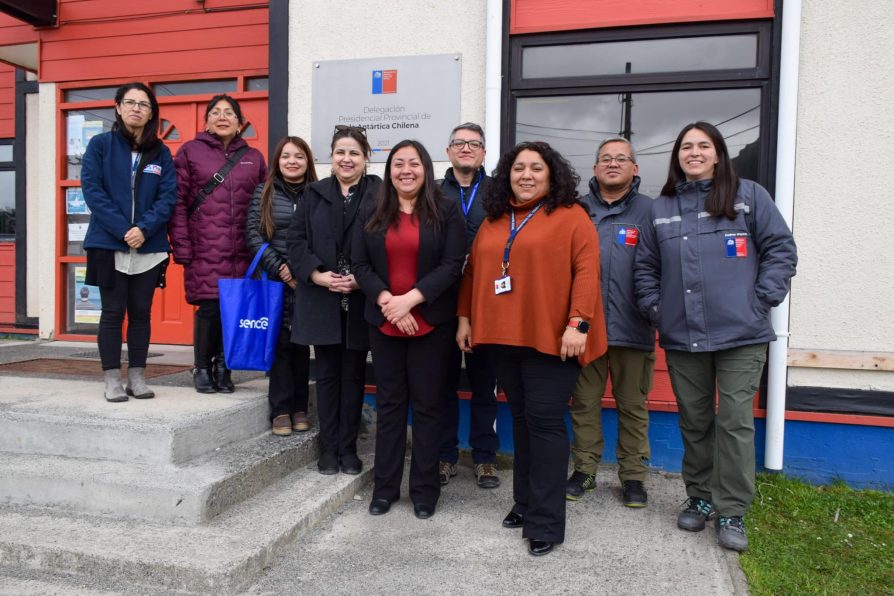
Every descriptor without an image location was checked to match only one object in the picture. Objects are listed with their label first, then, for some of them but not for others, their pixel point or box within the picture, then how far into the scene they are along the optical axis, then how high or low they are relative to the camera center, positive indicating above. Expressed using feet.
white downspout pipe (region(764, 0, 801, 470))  12.15 +1.70
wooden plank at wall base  12.18 -1.76
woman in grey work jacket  9.52 -0.50
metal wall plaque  14.05 +3.70
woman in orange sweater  8.91 -0.57
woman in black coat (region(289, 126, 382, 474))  10.74 +0.07
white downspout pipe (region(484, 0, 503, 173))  13.39 +4.11
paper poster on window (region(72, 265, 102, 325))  19.65 -1.50
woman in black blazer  9.90 -0.56
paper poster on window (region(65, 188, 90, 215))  19.65 +1.64
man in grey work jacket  10.94 -1.43
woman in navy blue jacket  10.93 +0.60
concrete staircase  8.23 -3.68
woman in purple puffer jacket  11.84 +0.80
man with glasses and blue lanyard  11.38 -2.16
